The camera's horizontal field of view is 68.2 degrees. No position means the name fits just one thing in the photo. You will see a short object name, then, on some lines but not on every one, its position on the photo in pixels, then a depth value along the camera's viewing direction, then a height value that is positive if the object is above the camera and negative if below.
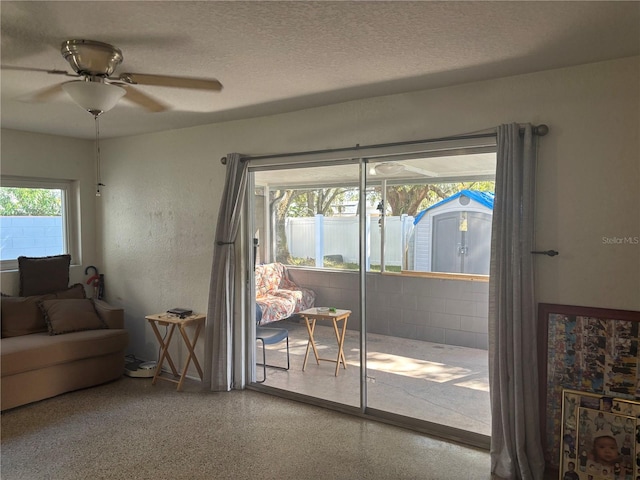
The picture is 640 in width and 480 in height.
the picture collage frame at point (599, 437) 2.47 -1.10
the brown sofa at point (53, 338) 3.75 -0.86
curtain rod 2.75 +0.63
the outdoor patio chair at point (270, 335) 4.24 -0.90
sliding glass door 3.27 -0.35
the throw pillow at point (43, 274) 4.48 -0.35
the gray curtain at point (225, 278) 4.06 -0.36
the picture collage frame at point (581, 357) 2.57 -0.71
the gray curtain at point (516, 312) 2.73 -0.46
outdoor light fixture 3.43 +0.49
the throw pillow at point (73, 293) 4.64 -0.55
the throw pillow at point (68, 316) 4.20 -0.72
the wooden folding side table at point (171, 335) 4.14 -0.89
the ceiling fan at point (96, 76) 2.24 +0.85
